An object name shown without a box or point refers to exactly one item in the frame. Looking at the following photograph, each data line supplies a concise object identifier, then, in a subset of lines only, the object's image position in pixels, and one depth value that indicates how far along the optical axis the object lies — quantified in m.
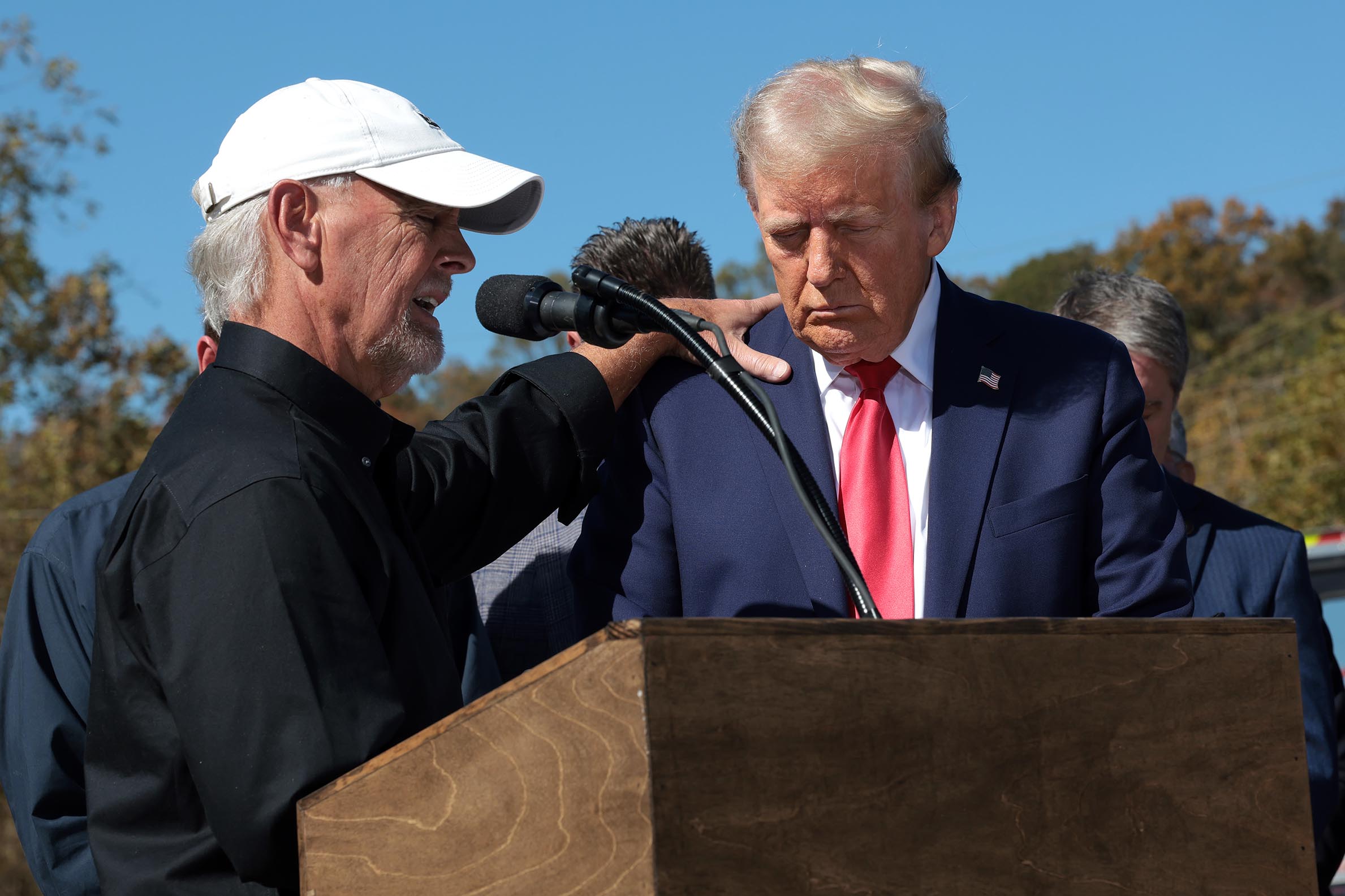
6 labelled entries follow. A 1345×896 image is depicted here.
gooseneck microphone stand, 1.70
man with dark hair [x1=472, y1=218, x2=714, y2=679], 3.25
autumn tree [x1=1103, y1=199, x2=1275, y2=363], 29.58
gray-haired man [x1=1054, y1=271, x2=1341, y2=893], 3.00
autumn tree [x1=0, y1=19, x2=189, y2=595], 12.02
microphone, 2.08
